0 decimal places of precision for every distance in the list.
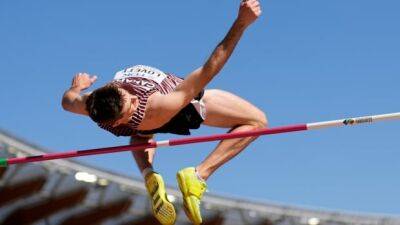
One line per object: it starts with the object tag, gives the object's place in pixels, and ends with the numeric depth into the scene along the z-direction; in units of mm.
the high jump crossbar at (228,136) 11180
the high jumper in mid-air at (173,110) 10187
